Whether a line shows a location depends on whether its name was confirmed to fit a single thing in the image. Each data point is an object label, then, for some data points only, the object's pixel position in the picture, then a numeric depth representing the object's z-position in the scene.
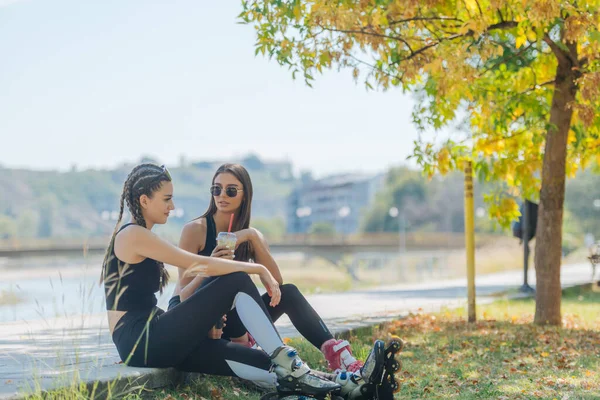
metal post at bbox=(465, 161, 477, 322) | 7.84
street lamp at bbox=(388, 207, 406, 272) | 49.99
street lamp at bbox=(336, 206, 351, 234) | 84.75
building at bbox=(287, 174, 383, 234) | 146.00
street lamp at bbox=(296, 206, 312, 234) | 162.45
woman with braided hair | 4.19
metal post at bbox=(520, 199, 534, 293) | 12.77
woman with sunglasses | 4.58
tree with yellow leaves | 6.47
